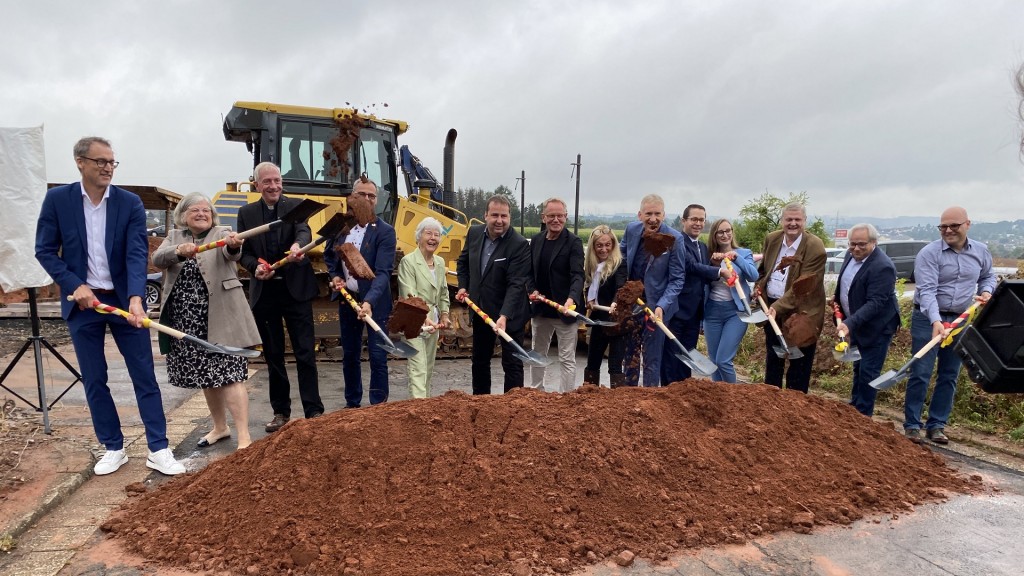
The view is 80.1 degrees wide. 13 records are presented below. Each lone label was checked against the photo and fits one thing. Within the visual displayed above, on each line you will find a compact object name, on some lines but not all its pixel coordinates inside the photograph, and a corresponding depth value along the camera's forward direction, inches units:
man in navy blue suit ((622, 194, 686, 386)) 192.9
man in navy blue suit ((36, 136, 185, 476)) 135.2
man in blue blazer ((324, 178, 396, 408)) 181.8
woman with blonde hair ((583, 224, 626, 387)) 199.2
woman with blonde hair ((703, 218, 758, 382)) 194.4
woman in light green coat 178.5
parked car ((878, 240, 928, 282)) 774.5
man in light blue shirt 175.9
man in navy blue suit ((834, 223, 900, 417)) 181.9
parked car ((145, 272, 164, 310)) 474.4
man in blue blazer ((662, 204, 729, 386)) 195.8
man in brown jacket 185.6
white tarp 164.7
